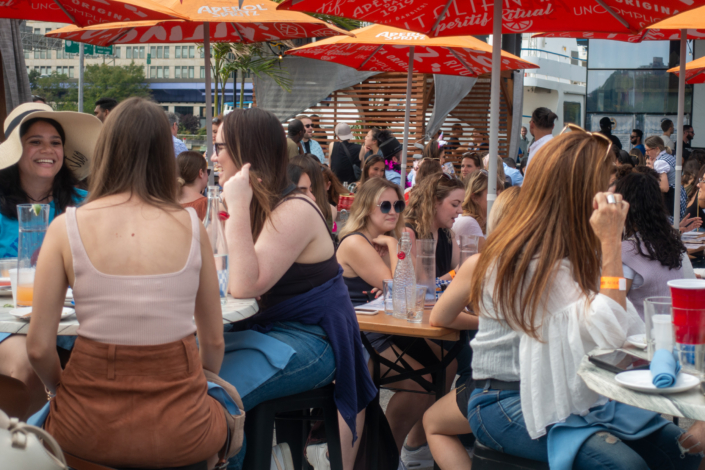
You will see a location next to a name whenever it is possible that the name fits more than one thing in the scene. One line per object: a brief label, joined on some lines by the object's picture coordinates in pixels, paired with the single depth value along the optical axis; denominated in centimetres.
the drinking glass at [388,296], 344
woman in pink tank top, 194
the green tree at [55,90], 6028
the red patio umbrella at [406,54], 630
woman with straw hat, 351
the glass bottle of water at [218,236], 273
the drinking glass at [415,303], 323
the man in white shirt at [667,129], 1388
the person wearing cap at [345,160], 997
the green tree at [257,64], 1143
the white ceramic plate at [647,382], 181
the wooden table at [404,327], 305
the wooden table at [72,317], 222
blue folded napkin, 182
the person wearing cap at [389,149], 953
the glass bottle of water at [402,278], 329
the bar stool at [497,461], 236
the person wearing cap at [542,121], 760
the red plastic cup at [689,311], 196
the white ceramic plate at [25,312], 229
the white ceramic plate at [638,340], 226
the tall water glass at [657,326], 206
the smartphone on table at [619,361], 202
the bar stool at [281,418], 265
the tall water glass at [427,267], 341
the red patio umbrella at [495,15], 446
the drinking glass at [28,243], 247
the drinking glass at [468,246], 356
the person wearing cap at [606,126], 1235
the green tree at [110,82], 6134
